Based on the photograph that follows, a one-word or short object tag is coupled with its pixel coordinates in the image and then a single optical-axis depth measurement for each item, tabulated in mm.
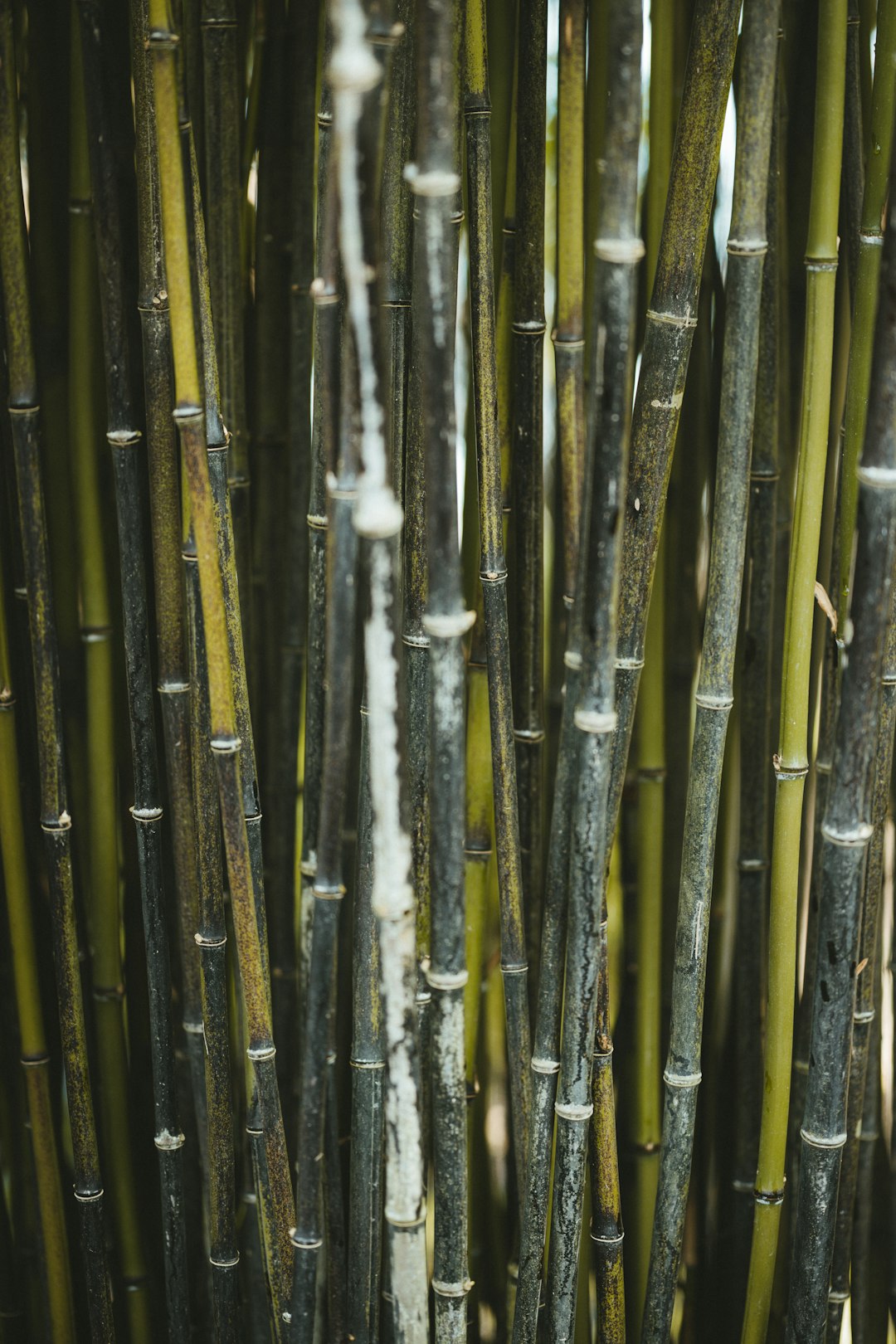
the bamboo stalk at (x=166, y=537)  697
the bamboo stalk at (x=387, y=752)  490
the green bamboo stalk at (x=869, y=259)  692
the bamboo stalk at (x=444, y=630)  514
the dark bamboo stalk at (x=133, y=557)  715
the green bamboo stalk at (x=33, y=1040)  858
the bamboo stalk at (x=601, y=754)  537
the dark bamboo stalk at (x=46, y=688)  754
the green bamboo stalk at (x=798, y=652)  670
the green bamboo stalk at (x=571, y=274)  582
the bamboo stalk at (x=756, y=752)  813
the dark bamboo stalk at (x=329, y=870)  559
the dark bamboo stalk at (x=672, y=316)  625
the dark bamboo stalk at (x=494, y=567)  647
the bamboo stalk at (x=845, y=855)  585
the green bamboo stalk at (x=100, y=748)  834
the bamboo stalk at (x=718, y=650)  612
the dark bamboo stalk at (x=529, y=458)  699
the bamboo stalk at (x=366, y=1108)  710
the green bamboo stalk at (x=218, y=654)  598
